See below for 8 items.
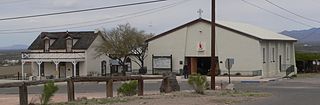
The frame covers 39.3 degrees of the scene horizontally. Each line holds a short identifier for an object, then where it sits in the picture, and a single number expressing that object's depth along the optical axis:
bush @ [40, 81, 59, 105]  14.55
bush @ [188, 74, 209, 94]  20.30
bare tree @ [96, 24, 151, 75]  50.80
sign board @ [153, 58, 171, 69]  49.09
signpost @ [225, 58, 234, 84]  32.57
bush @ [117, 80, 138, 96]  19.49
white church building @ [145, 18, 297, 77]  46.81
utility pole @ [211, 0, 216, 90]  24.92
